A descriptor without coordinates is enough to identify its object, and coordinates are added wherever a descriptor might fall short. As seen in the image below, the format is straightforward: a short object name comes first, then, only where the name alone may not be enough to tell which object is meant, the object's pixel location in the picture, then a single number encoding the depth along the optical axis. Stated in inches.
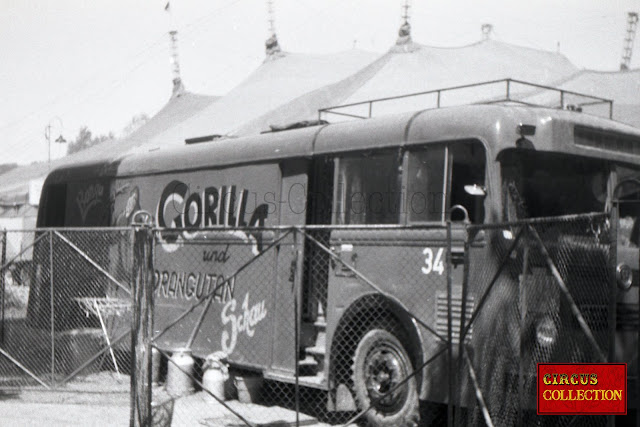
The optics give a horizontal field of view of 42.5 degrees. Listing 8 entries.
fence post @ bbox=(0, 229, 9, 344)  409.7
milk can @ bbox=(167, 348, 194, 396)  384.8
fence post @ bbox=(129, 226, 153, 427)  272.4
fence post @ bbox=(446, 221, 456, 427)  239.5
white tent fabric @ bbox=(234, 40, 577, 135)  912.3
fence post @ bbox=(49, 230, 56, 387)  383.0
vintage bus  279.3
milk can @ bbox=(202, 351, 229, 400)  364.8
